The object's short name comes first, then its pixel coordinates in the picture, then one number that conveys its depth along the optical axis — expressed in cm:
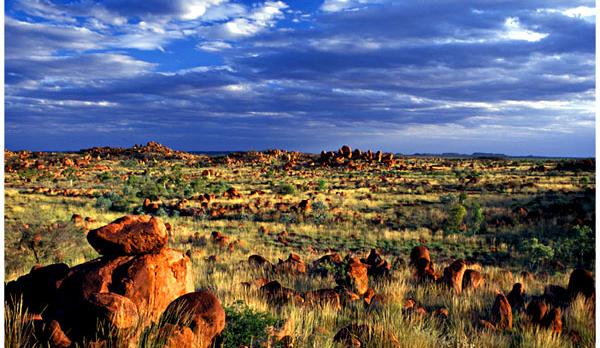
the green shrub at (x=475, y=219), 2049
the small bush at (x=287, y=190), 3528
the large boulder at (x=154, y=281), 586
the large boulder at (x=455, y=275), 959
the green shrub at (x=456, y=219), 2073
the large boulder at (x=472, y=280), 979
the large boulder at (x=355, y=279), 939
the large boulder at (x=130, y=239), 647
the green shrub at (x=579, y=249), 1522
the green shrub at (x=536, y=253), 1473
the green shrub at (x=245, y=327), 524
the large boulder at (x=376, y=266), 1126
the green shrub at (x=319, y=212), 2323
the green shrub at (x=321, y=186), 3923
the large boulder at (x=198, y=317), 498
